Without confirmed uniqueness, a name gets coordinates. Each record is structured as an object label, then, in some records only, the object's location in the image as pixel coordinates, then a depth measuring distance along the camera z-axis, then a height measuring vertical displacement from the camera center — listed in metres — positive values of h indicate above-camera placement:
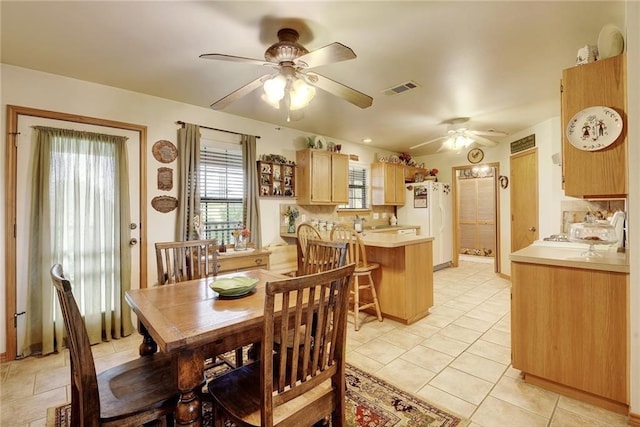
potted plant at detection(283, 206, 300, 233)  4.36 -0.03
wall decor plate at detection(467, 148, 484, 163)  5.77 +1.16
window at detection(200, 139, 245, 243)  3.64 +0.35
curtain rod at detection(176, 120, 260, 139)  3.37 +1.09
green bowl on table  1.64 -0.40
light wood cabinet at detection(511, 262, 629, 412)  1.78 -0.77
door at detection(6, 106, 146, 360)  2.51 +0.07
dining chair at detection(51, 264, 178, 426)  1.11 -0.76
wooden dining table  1.18 -0.47
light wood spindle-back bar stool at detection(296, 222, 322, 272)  3.44 -0.25
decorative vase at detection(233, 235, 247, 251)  3.57 -0.33
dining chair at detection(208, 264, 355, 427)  1.06 -0.68
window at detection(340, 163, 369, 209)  5.66 +0.56
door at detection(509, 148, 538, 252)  4.57 +0.24
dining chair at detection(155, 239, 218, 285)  2.20 -0.34
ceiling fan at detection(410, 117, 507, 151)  4.02 +1.08
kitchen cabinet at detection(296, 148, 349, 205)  4.36 +0.59
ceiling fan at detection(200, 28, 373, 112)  1.81 +0.95
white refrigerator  5.87 +0.02
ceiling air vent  2.94 +1.30
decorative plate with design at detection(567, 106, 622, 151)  1.78 +0.52
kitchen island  3.13 -0.66
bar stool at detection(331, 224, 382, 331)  3.11 -0.56
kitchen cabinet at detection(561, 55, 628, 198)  1.78 +0.53
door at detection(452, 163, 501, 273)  7.17 +0.11
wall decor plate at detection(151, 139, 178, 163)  3.23 +0.74
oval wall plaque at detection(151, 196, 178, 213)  3.22 +0.16
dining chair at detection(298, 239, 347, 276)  1.98 -0.29
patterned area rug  1.75 -1.23
